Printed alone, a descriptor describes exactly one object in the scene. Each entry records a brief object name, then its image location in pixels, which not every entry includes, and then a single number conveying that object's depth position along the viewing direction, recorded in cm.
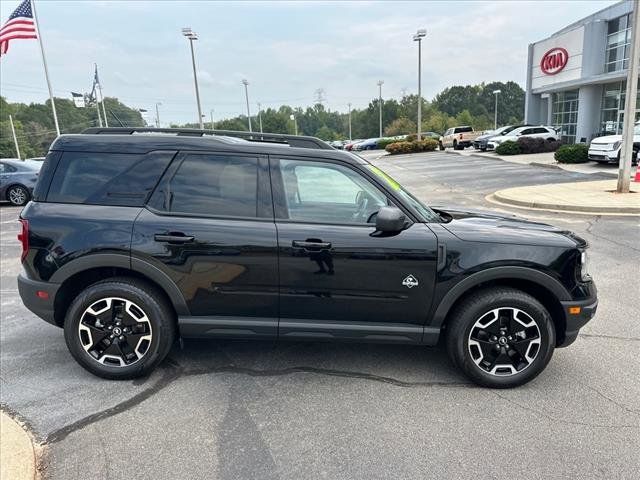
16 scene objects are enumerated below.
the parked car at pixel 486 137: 3145
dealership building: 2752
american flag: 1862
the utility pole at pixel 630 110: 1103
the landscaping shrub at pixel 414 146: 3684
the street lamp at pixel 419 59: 3597
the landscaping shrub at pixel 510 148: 2722
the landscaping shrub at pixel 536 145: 2739
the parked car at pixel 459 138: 3875
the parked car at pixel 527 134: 2981
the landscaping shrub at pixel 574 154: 2070
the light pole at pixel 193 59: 2755
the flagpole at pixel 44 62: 2514
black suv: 332
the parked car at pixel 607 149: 1858
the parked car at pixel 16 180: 1416
